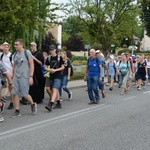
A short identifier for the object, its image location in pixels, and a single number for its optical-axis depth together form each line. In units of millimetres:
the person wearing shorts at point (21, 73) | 8914
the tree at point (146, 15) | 54238
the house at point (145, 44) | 105875
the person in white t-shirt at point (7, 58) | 10768
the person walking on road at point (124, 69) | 15188
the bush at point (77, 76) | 22394
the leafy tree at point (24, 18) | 13031
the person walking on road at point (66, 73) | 12648
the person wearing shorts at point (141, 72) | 17777
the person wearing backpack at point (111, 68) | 17578
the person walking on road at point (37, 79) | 10992
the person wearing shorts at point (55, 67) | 10016
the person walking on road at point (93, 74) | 11395
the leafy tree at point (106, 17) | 32969
